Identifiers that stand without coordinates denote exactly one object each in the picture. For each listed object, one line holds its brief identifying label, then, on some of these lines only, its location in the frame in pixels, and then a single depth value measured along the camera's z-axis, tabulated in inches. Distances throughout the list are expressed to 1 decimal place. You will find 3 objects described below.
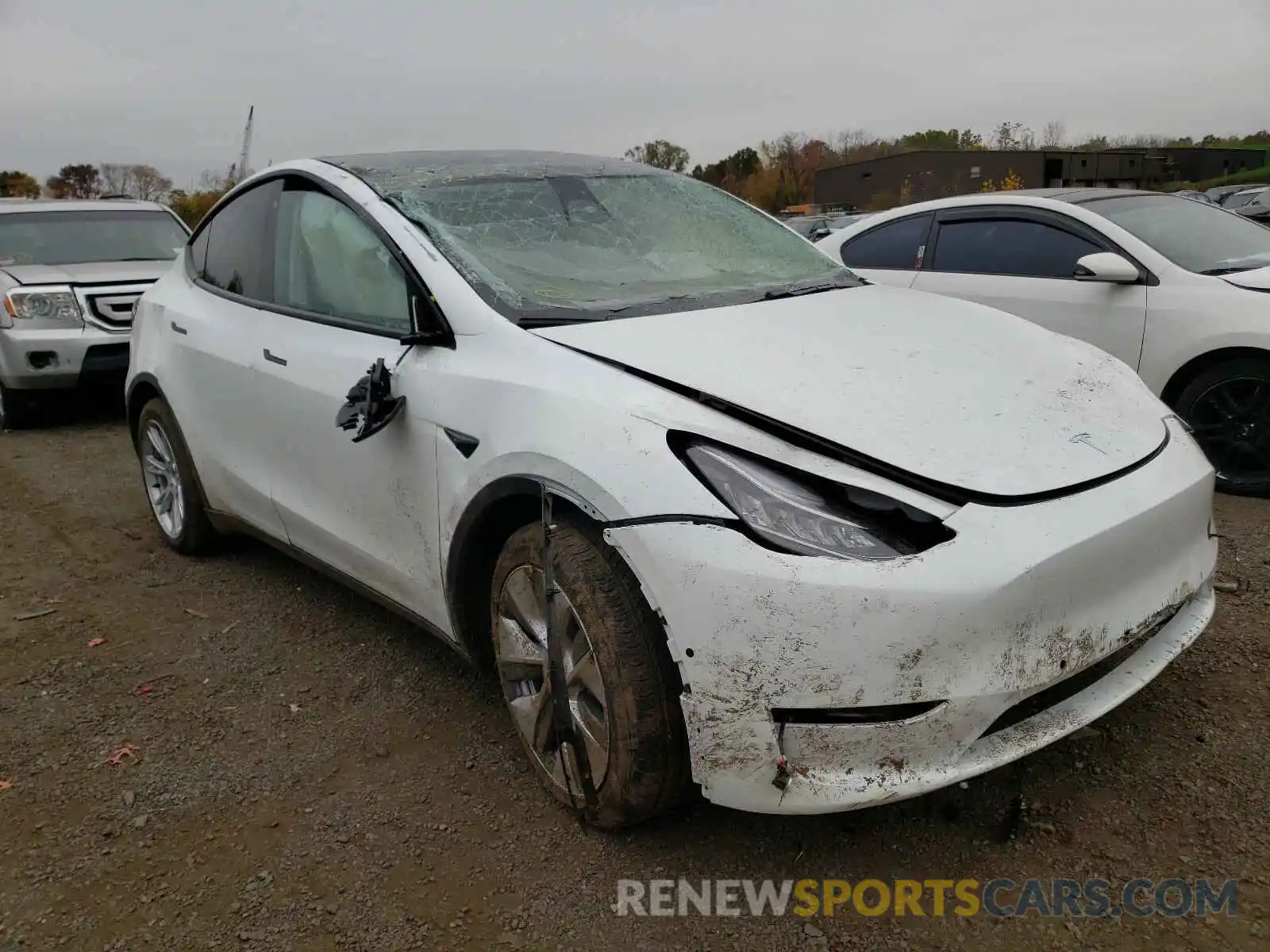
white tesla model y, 77.2
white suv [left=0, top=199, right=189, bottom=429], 295.7
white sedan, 180.9
